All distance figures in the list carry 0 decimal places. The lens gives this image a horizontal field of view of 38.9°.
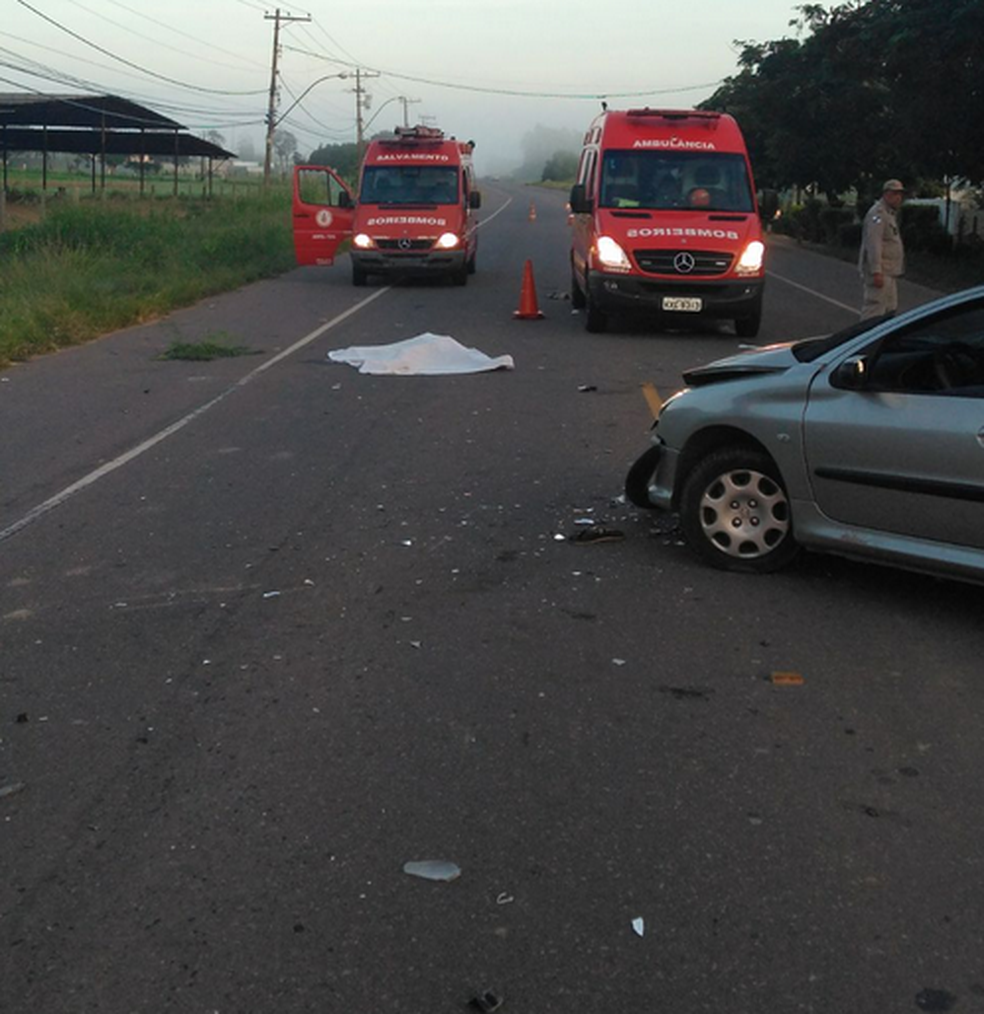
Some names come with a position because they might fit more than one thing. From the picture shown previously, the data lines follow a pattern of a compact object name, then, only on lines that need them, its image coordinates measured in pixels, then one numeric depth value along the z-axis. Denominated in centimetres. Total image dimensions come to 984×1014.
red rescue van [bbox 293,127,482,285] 2331
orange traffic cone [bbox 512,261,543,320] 1878
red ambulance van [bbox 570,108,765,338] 1584
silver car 586
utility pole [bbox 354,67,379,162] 9475
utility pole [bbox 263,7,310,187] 5708
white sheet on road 1391
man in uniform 1366
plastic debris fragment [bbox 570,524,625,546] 736
